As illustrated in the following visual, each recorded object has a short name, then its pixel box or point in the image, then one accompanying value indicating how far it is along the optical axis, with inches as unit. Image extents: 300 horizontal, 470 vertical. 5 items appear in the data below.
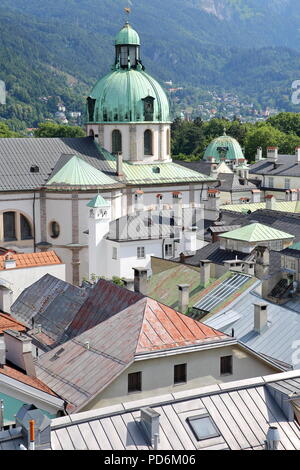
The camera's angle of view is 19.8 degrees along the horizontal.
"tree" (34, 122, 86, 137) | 5526.6
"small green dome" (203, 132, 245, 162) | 4335.6
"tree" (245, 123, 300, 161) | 4734.3
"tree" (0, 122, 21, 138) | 5240.7
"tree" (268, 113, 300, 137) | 5570.9
